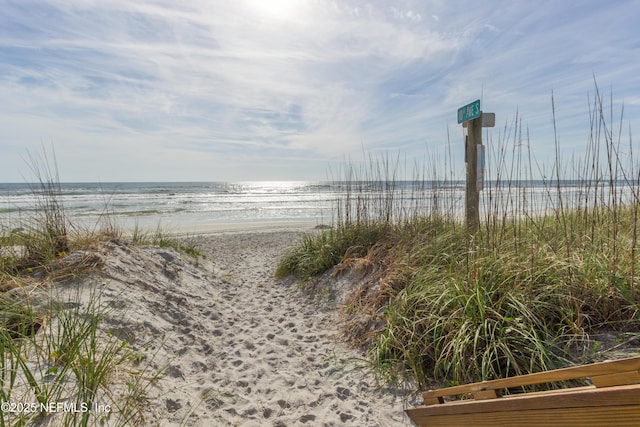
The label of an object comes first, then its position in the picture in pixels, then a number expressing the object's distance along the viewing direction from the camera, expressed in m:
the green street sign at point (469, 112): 3.79
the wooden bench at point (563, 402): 0.87
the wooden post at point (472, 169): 3.90
